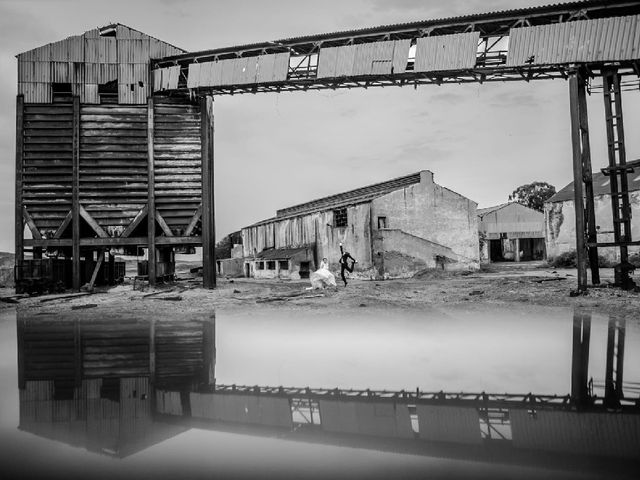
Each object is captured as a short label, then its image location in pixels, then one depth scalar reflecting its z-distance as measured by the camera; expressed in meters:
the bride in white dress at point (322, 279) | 17.94
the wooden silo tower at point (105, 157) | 19.69
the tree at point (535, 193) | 68.25
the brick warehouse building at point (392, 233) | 27.70
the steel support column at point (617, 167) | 14.66
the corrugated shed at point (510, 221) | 48.03
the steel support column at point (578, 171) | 14.68
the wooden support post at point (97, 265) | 19.05
